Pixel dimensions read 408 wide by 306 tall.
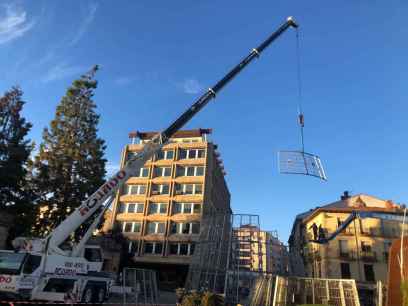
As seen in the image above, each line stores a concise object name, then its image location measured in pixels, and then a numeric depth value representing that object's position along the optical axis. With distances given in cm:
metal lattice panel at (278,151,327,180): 1761
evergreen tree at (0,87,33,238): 2828
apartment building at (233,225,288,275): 2234
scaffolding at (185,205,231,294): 2177
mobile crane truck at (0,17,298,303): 1441
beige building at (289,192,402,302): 4453
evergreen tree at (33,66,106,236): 3038
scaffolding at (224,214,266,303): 2052
